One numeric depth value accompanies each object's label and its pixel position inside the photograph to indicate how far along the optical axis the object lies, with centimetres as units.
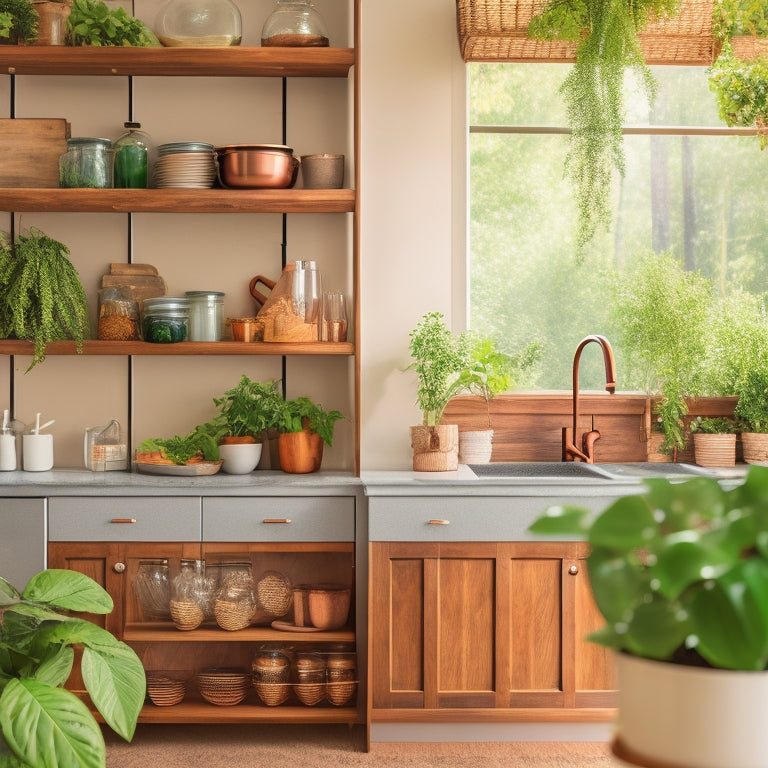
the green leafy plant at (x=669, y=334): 373
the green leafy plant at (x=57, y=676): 222
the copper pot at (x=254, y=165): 346
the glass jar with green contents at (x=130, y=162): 352
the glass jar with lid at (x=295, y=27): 351
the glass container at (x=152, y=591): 324
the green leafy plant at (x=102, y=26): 347
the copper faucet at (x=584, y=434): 349
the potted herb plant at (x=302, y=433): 349
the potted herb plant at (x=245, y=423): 348
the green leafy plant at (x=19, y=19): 346
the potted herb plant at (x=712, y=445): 362
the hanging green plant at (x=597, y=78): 329
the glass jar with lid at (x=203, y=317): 358
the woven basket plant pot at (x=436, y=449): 348
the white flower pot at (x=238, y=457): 347
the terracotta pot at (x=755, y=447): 364
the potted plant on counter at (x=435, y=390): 349
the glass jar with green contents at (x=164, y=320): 348
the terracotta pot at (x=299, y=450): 350
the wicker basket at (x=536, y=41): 347
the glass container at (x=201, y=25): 351
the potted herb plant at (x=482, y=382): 361
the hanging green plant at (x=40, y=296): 345
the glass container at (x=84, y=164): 349
